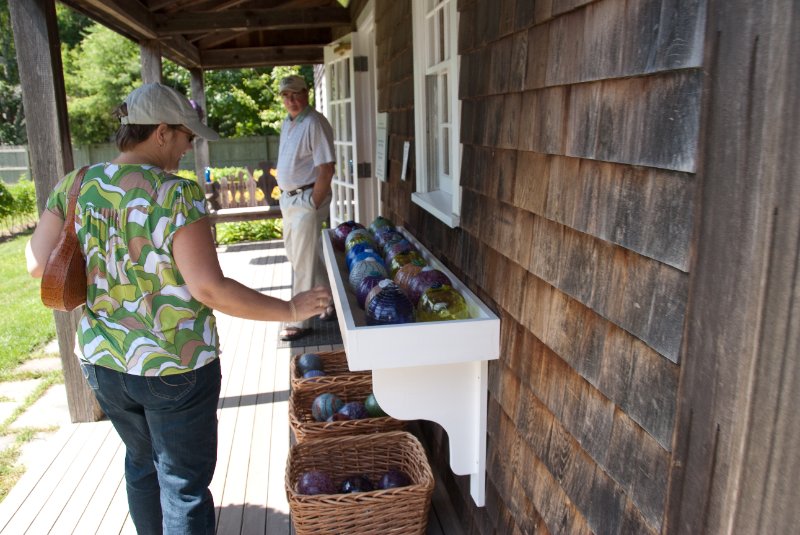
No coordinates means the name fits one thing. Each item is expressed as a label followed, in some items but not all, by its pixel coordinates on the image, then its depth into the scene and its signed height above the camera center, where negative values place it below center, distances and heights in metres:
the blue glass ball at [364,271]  2.36 -0.51
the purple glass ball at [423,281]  2.07 -0.48
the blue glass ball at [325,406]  3.00 -1.24
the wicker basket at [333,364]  3.46 -1.24
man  4.48 -0.38
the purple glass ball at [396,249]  2.65 -0.49
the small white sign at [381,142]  4.21 -0.12
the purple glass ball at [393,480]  2.49 -1.30
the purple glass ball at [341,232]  3.27 -0.53
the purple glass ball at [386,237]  2.89 -0.49
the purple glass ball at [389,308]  1.86 -0.51
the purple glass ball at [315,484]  2.38 -1.26
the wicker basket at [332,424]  2.80 -1.24
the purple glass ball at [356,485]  2.45 -1.30
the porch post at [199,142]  8.27 -0.21
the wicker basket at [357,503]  2.22 -1.27
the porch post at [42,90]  3.17 +0.17
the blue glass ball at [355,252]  2.64 -0.50
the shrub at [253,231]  9.57 -1.50
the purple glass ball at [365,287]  2.20 -0.53
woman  1.77 -0.46
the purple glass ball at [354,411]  2.93 -1.23
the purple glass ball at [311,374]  3.34 -1.22
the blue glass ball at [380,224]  3.16 -0.48
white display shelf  1.78 -0.70
